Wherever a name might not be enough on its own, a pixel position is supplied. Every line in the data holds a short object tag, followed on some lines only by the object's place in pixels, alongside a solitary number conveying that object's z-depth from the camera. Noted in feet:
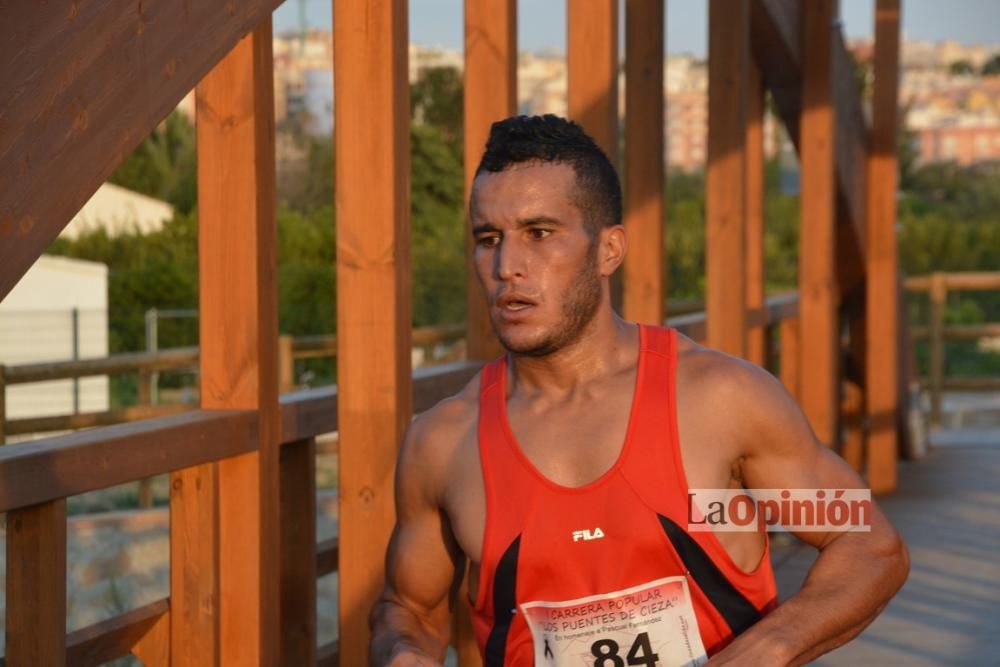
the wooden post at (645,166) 36.35
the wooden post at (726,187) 39.29
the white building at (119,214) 170.30
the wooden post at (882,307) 56.34
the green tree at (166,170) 186.60
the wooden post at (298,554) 26.04
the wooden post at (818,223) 49.11
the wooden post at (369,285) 23.76
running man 15.11
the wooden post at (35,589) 18.02
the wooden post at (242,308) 22.06
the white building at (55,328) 109.81
